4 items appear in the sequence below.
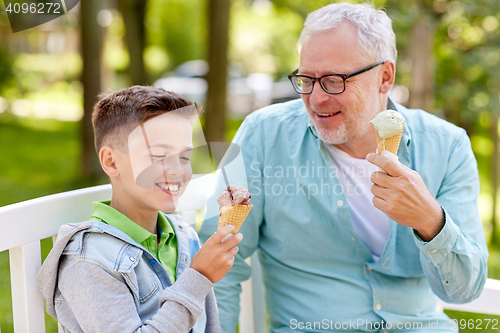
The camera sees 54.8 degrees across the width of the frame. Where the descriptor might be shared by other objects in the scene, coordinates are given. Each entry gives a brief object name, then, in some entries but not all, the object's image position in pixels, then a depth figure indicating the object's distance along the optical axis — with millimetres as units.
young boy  1304
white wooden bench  1421
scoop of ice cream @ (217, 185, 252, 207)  1414
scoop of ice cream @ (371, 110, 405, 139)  1617
